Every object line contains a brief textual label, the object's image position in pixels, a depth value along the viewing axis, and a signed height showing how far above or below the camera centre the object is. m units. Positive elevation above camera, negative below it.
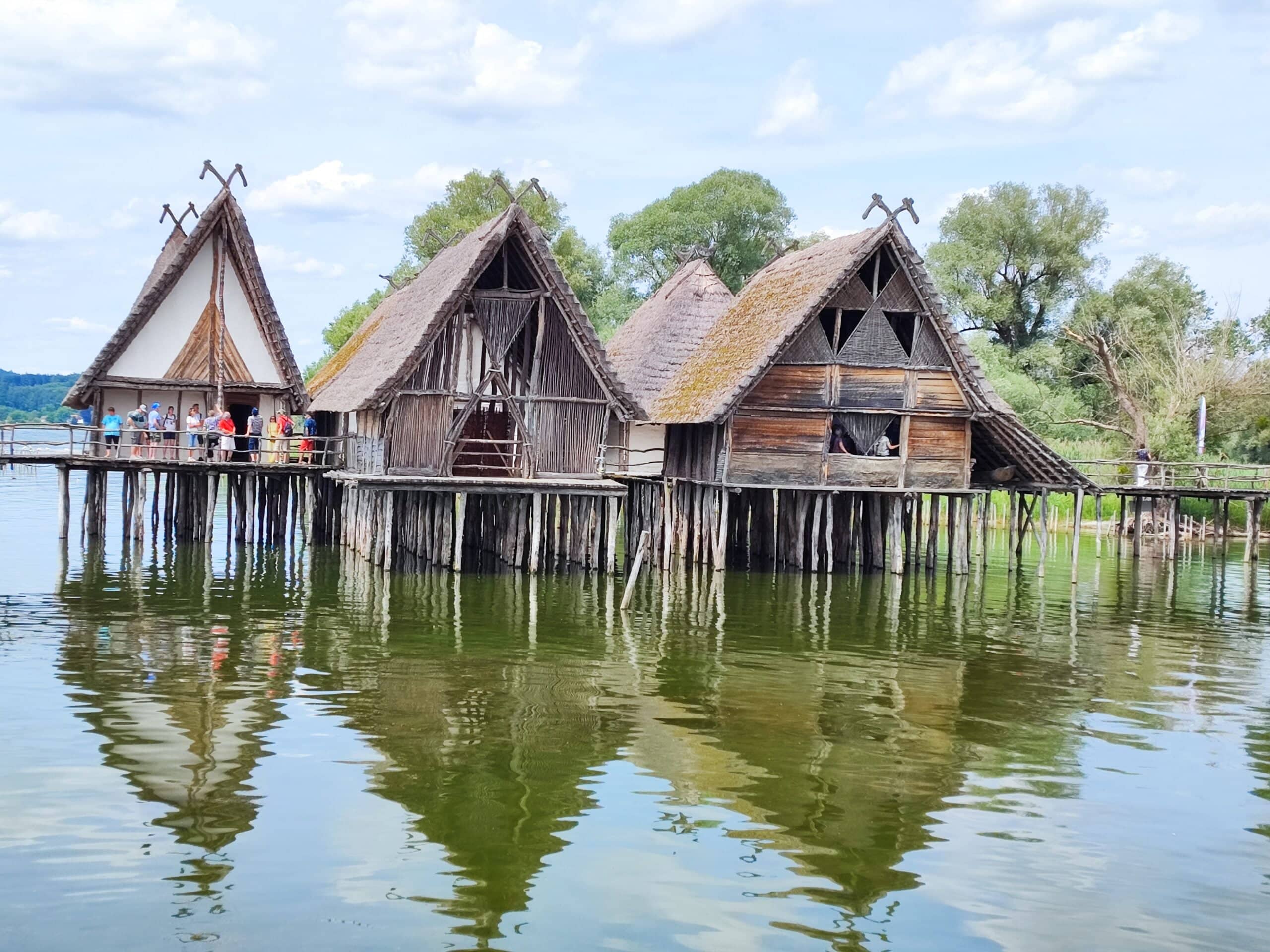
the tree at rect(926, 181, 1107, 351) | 53.50 +8.10
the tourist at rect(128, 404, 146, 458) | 26.91 +0.28
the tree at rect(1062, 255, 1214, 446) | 47.38 +4.57
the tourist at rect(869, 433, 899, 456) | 27.67 +0.39
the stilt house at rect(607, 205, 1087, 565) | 26.75 +1.22
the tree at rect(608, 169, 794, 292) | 53.50 +8.72
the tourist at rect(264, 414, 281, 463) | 27.42 +0.06
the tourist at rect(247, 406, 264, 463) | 27.70 +0.33
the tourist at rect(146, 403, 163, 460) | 26.95 +0.31
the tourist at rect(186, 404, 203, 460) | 26.59 +0.24
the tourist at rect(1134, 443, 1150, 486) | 34.53 +0.30
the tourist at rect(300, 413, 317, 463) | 27.89 +0.12
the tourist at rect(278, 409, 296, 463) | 27.53 +0.32
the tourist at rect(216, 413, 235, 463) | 26.77 +0.28
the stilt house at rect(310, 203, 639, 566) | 24.56 +0.95
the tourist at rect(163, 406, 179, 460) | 27.52 +0.17
